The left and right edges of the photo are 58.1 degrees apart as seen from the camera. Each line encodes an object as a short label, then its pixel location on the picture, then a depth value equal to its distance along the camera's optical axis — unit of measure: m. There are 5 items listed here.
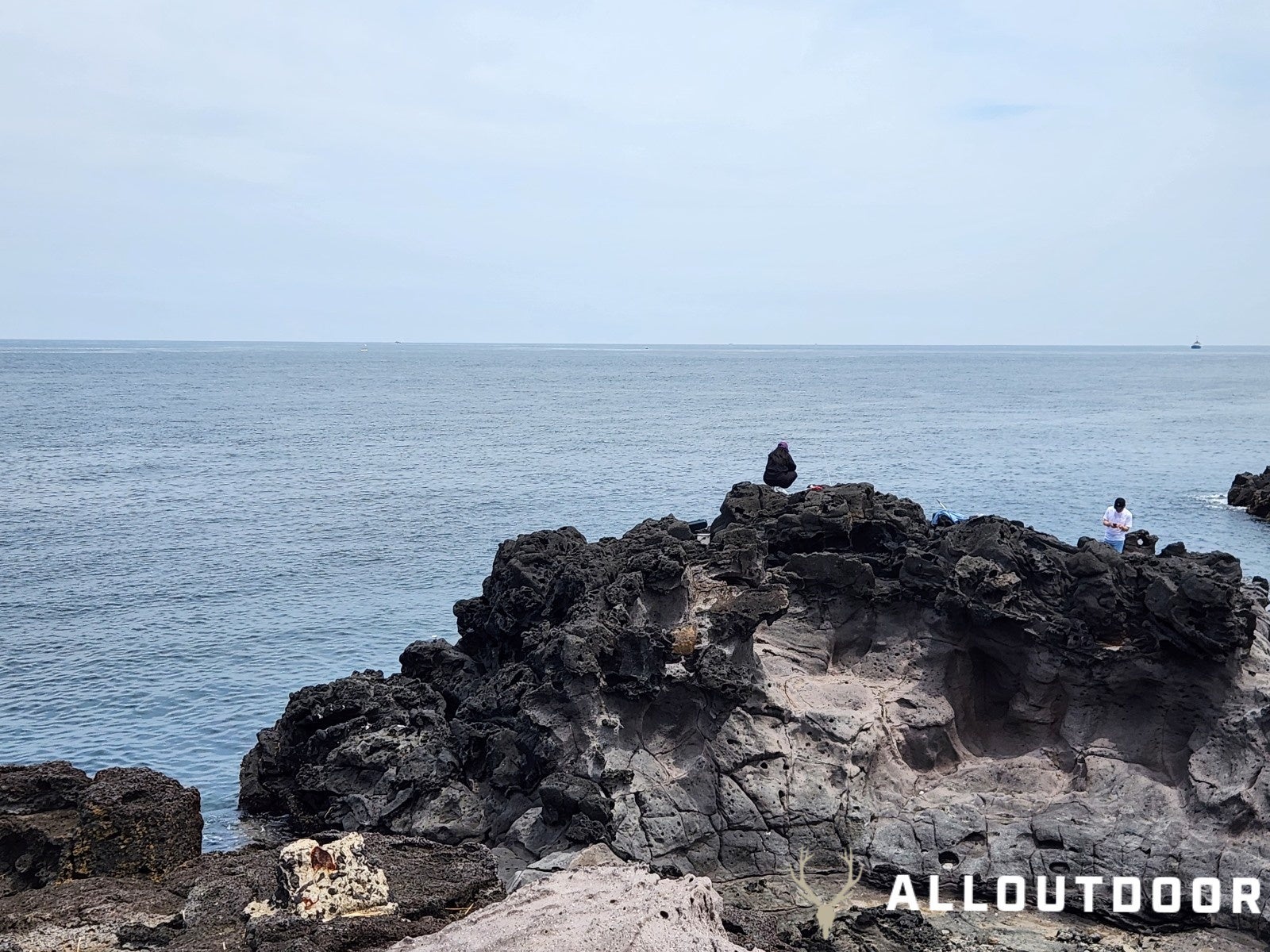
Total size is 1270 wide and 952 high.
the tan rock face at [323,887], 10.97
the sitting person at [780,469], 34.22
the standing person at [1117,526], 25.31
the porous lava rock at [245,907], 10.48
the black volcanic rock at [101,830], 13.77
